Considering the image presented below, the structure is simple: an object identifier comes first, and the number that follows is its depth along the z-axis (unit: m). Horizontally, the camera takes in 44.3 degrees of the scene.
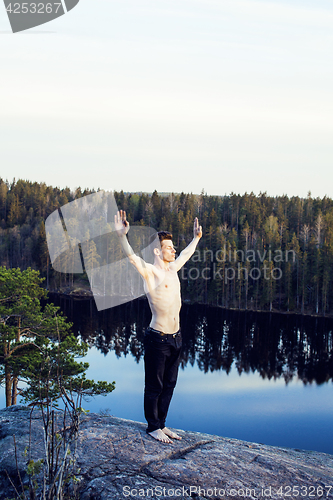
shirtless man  6.01
